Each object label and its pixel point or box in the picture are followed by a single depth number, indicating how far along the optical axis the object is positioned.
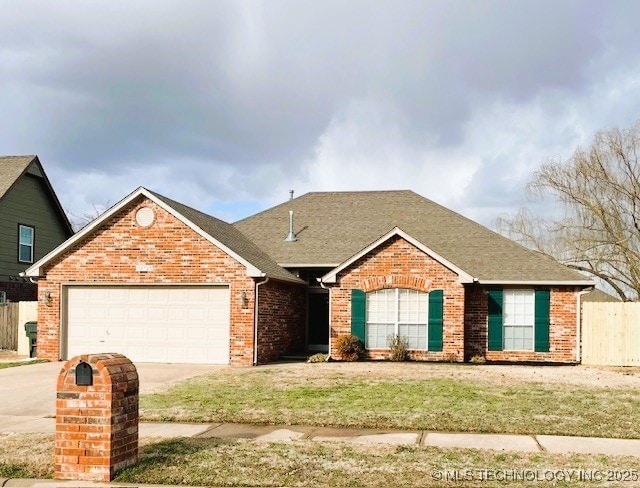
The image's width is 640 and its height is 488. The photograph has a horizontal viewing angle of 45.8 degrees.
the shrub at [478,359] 22.08
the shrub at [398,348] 21.77
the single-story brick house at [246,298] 21.52
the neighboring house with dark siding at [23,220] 29.70
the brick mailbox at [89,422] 8.38
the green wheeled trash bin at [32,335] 23.19
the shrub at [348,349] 21.92
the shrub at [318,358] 21.84
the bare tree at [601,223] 34.53
